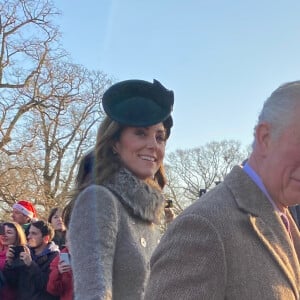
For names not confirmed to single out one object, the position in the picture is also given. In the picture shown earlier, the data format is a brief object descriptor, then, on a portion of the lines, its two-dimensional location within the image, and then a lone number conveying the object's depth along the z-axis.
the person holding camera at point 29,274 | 4.68
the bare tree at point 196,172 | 36.94
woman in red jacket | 4.44
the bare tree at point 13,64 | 15.96
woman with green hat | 2.20
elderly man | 1.58
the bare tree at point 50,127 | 17.12
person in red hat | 6.68
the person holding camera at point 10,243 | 4.84
